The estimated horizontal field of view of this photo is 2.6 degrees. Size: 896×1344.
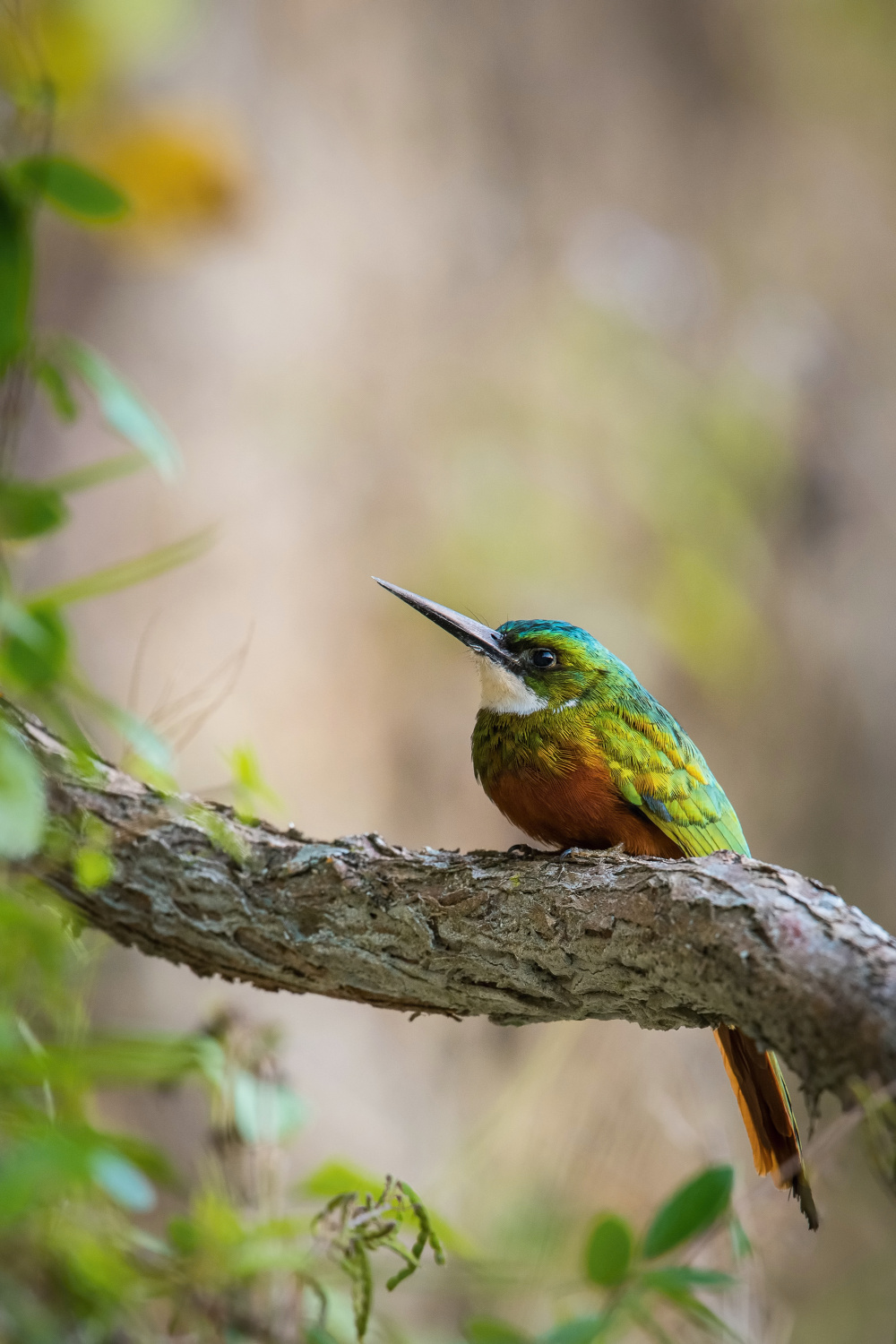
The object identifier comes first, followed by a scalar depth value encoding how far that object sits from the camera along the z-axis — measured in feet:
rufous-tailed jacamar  15.78
